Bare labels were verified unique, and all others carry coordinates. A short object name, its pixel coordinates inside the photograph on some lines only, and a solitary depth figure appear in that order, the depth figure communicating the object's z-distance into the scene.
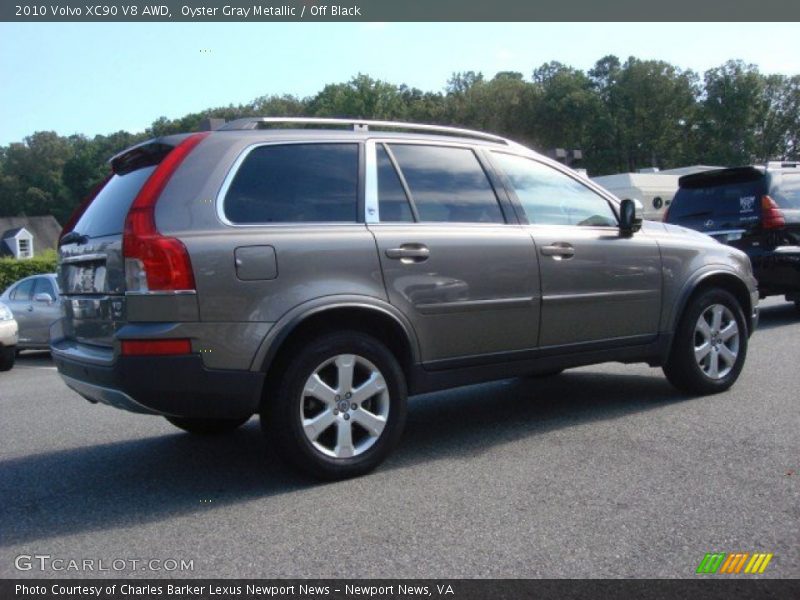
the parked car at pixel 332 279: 4.16
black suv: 10.26
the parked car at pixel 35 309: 14.55
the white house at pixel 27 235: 63.84
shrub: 30.95
